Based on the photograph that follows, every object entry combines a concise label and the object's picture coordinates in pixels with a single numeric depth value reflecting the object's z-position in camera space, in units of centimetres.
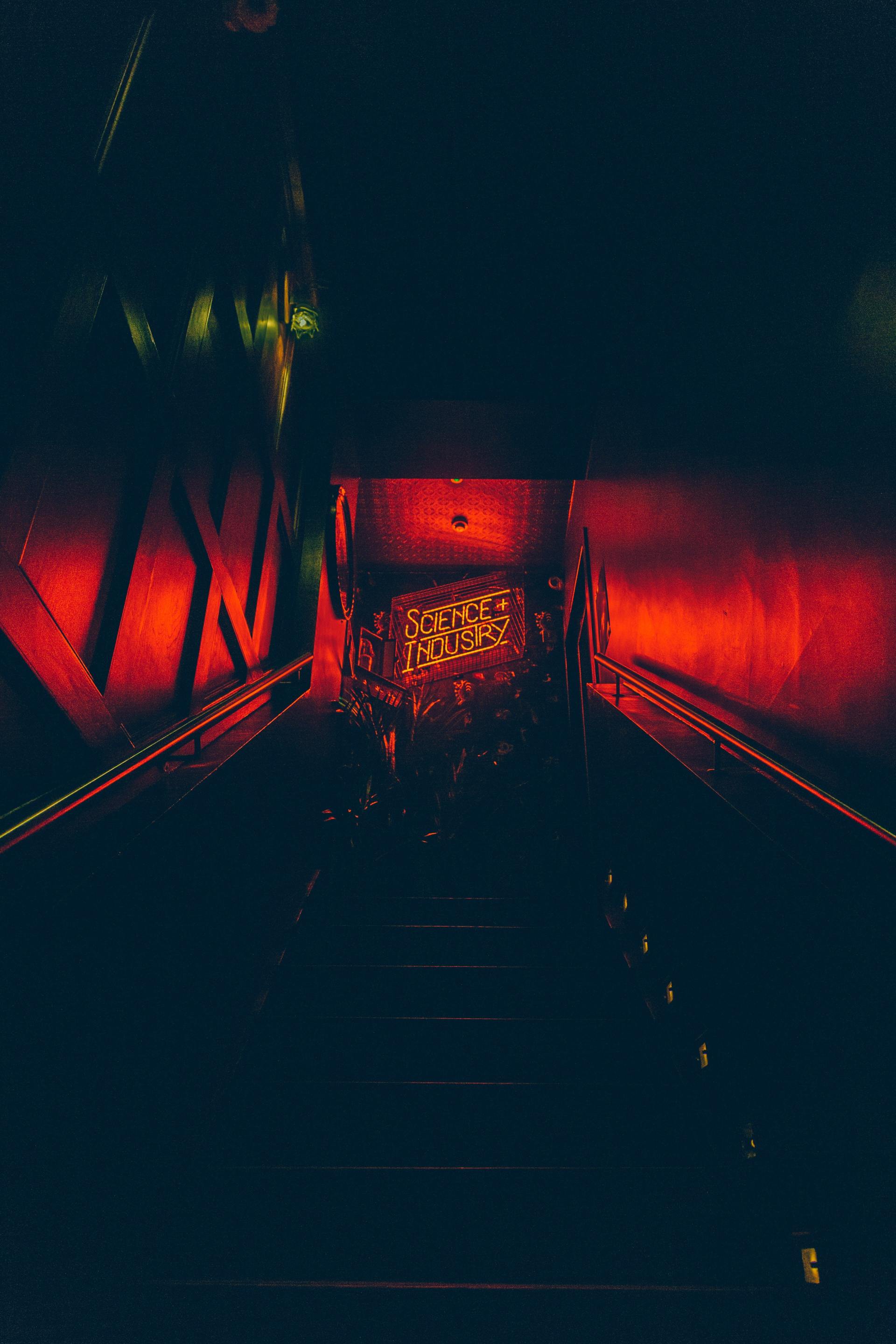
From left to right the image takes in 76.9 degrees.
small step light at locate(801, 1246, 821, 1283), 120
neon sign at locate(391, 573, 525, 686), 690
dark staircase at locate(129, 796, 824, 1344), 119
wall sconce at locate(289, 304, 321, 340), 405
